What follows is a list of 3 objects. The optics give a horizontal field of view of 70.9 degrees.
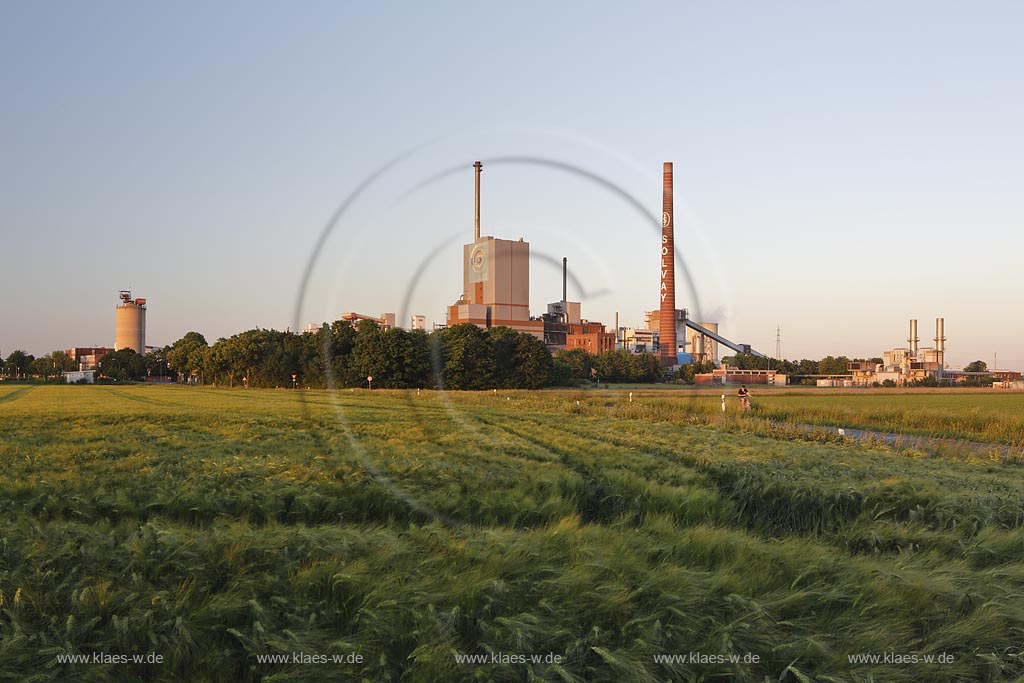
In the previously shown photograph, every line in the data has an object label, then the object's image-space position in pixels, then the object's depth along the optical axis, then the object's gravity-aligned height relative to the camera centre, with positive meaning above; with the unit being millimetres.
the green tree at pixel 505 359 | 121062 +1537
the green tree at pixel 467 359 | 113375 +1429
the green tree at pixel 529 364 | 122000 +708
